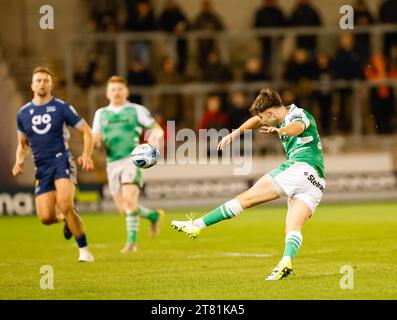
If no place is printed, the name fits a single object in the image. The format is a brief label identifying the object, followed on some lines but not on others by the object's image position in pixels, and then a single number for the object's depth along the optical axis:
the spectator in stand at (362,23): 23.94
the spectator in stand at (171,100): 23.78
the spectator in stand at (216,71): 23.89
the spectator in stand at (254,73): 23.91
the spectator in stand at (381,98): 23.80
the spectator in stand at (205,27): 24.45
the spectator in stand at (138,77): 23.61
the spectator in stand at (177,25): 24.39
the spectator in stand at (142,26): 24.50
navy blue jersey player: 13.02
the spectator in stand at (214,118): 22.69
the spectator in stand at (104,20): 24.66
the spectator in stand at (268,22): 24.59
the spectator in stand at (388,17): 24.55
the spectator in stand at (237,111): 22.77
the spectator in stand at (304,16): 24.58
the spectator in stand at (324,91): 23.56
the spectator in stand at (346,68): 23.36
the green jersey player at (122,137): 15.01
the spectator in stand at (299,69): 23.64
